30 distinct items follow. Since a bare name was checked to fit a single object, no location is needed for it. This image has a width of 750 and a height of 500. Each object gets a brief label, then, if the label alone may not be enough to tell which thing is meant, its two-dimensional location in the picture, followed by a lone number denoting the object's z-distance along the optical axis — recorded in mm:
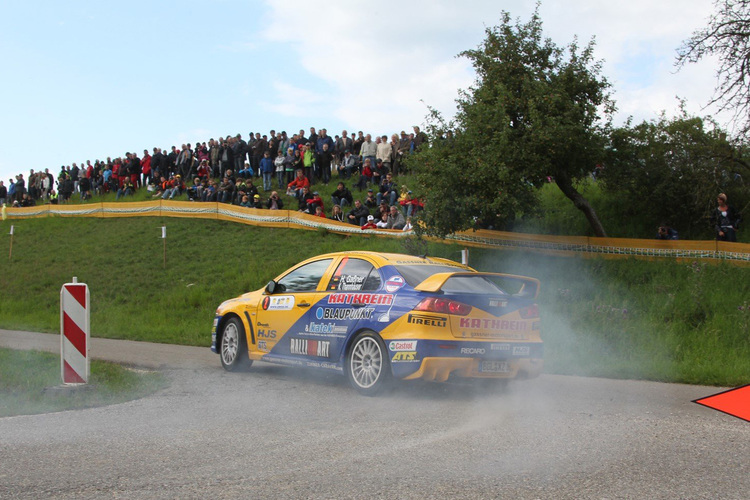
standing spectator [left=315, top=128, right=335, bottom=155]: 31047
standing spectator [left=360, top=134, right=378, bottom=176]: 29381
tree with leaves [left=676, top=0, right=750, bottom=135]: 15930
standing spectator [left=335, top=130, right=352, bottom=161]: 31614
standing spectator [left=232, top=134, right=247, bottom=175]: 34469
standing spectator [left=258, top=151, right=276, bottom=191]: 32469
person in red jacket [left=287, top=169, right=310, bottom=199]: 29016
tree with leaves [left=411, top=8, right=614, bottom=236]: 18312
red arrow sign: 7267
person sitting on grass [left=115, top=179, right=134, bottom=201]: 39375
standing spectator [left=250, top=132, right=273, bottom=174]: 33531
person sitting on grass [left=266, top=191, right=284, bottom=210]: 27922
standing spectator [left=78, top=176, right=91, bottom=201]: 41562
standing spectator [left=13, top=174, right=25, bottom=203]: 45344
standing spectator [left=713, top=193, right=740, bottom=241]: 18172
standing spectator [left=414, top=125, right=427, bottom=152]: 25978
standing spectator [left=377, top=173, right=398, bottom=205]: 24672
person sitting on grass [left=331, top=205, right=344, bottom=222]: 25542
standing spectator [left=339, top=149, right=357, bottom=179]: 31047
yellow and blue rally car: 8094
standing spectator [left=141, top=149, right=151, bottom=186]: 39144
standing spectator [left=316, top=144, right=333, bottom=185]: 31078
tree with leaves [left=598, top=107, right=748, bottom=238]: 20328
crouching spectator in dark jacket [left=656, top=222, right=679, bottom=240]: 19828
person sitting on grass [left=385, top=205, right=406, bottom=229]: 22609
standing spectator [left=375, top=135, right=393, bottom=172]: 28688
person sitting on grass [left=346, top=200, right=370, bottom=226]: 24447
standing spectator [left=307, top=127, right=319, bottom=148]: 31781
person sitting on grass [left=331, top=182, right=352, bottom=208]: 27312
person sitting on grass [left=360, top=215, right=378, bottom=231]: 23395
